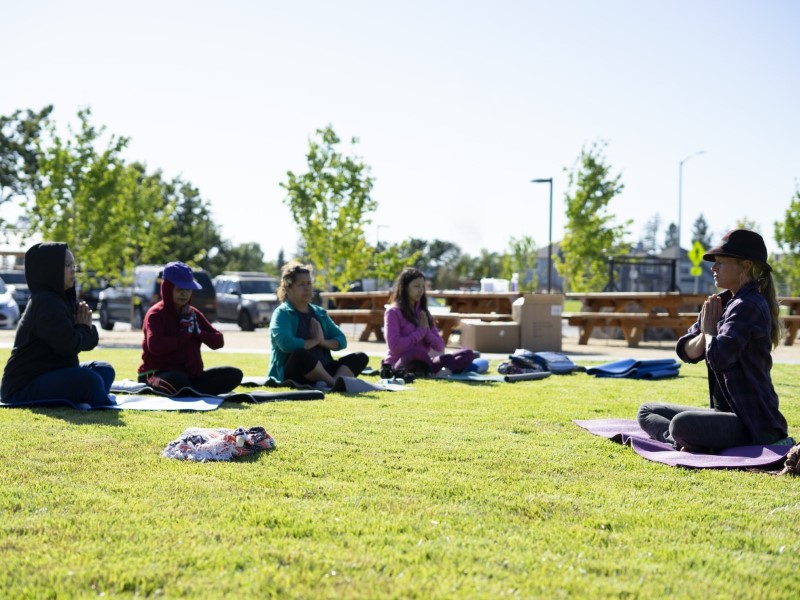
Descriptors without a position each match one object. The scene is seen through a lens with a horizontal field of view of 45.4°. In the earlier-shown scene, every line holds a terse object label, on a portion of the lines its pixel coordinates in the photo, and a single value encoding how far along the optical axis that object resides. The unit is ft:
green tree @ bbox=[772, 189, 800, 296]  109.19
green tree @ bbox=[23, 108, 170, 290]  71.10
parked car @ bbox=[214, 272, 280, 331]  91.35
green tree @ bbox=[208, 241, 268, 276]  220.23
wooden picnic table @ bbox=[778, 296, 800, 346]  72.08
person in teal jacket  33.76
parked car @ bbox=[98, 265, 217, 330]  87.51
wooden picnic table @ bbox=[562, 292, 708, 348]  62.85
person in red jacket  30.07
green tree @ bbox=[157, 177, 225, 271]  194.29
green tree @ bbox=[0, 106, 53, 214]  183.83
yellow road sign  110.42
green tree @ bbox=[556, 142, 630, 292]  113.19
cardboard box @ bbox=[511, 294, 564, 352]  56.03
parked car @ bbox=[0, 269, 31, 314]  106.83
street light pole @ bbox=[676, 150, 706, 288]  156.12
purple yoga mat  18.44
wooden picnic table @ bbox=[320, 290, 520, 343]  67.41
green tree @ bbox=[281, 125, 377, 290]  93.56
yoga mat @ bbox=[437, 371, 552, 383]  37.55
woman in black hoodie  26.12
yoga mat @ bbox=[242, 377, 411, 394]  32.45
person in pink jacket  38.63
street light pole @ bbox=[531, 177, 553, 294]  113.73
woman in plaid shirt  19.66
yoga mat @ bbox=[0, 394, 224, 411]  26.25
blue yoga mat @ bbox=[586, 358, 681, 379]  39.65
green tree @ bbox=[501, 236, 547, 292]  187.93
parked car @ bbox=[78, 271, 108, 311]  120.55
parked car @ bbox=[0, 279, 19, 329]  83.56
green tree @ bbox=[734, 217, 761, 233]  156.97
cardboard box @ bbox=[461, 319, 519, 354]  56.08
